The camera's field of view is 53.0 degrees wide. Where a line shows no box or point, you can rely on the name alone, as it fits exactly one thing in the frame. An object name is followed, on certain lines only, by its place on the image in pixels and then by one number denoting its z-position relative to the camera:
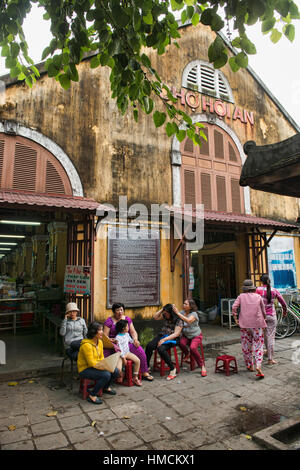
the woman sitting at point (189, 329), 5.91
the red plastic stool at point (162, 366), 5.60
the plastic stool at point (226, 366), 5.59
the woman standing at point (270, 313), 6.34
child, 5.18
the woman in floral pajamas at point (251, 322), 5.66
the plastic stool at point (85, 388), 4.54
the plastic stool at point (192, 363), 5.88
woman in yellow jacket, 4.45
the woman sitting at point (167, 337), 5.57
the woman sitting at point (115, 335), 5.40
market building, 7.32
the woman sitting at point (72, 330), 5.20
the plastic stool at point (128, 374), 5.09
